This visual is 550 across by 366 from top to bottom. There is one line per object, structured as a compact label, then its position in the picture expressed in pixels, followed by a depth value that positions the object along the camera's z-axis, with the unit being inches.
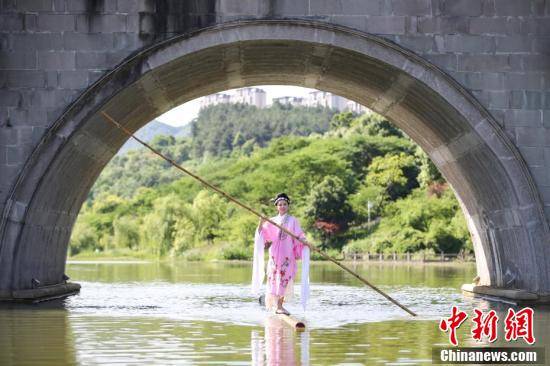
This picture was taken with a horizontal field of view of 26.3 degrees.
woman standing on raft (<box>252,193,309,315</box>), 578.2
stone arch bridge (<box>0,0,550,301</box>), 636.7
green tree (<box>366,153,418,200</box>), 2760.8
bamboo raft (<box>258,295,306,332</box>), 500.4
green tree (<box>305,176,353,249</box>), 2657.5
